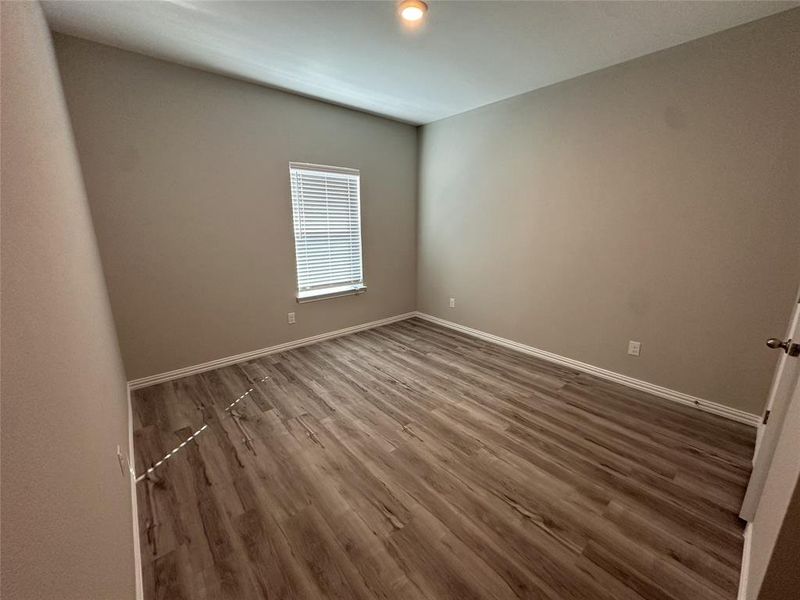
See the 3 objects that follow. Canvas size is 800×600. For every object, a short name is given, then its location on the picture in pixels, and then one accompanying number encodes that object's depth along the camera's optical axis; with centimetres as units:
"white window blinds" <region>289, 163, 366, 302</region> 341
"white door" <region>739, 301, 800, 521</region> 130
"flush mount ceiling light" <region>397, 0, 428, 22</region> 177
